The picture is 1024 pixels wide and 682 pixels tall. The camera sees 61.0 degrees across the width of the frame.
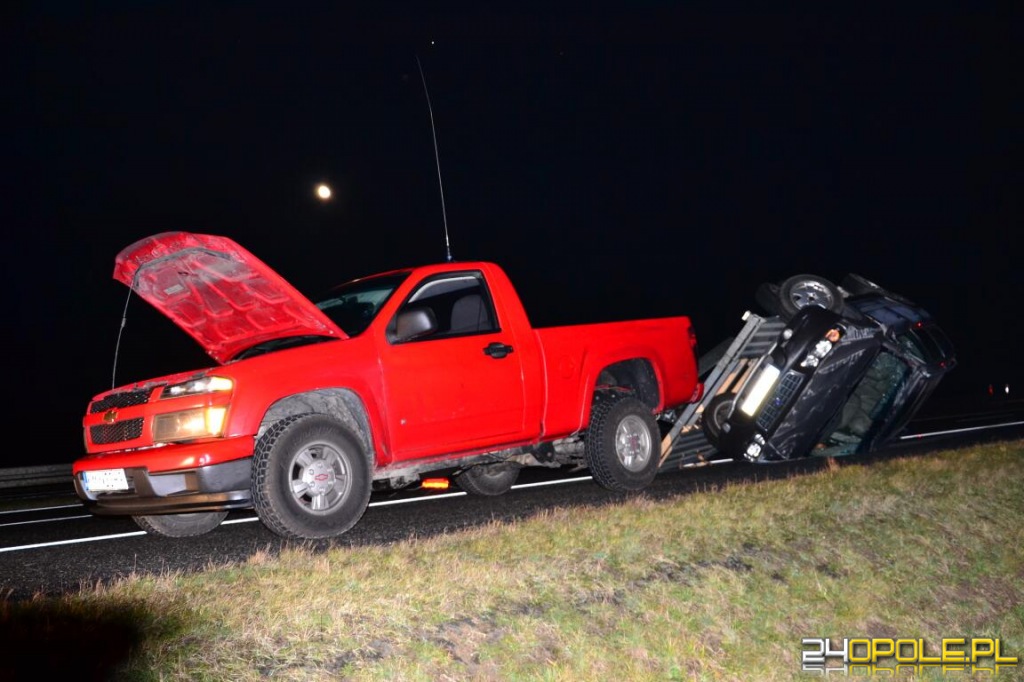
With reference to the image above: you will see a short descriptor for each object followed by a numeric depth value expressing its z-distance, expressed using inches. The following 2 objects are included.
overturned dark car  363.3
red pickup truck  226.4
